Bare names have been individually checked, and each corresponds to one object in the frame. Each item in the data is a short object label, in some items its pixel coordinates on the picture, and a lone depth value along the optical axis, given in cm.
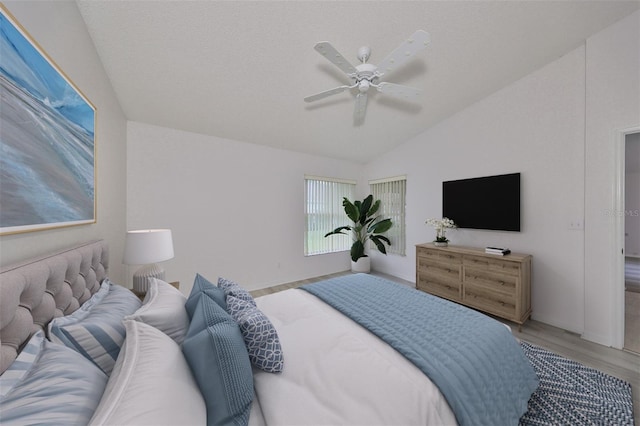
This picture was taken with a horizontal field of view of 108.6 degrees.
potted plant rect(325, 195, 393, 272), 431
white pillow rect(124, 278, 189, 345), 106
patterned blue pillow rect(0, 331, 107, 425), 56
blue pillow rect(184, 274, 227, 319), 128
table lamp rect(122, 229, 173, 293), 177
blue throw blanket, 105
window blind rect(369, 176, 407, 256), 429
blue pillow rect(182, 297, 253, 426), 85
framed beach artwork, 85
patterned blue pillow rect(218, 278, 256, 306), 142
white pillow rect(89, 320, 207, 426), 59
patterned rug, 144
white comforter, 91
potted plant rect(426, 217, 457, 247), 334
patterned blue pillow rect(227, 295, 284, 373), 108
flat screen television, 285
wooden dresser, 252
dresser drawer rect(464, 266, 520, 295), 254
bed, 68
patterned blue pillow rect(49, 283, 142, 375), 89
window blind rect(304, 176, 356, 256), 434
